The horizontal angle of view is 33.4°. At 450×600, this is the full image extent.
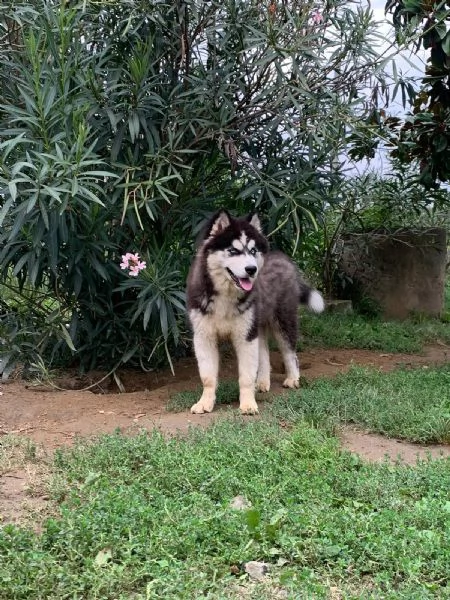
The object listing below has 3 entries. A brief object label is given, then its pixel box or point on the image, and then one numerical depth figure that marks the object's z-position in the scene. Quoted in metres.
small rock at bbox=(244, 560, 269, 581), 3.07
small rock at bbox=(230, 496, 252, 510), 3.63
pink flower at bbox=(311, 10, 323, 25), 5.92
